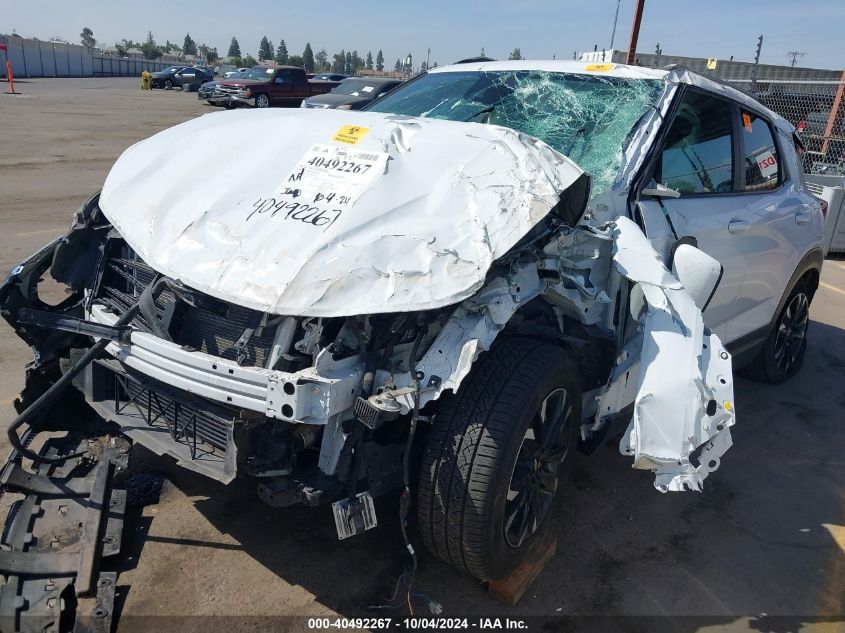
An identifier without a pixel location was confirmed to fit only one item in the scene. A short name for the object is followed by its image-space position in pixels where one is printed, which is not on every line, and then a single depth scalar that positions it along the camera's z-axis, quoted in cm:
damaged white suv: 233
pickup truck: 2647
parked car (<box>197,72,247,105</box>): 2927
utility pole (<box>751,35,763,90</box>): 1328
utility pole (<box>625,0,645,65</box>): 1363
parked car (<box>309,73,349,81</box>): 3058
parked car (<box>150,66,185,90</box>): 4409
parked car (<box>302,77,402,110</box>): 1747
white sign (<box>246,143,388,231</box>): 261
